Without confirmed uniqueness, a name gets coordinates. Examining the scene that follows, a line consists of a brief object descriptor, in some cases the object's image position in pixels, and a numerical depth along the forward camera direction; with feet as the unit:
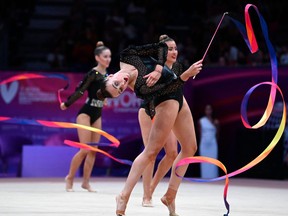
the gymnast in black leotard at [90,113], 64.57
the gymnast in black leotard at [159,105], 40.81
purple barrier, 87.46
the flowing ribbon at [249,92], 42.21
